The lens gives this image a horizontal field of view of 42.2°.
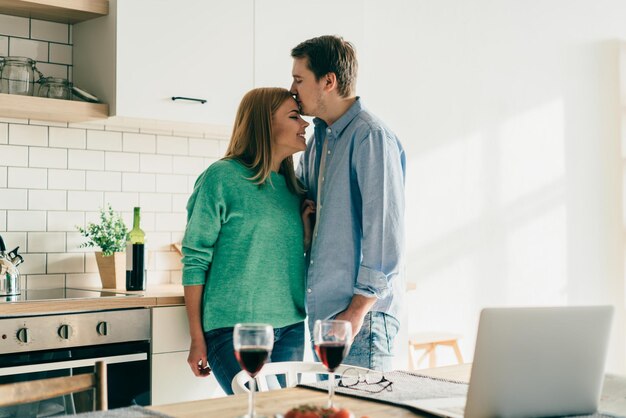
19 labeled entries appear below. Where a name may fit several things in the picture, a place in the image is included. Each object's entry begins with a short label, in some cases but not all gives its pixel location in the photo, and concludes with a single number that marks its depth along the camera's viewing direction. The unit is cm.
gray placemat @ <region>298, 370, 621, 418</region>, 165
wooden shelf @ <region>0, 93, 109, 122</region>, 299
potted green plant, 327
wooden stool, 438
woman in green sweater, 248
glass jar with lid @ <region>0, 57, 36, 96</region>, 308
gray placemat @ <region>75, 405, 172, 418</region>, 148
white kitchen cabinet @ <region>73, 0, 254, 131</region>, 313
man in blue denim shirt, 242
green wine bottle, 315
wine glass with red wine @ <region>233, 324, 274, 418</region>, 138
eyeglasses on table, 174
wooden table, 152
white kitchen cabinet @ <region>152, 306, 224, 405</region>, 287
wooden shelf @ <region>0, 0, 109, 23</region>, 309
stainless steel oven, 257
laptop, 140
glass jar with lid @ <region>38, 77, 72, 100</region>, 317
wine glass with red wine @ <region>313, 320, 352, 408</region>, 146
